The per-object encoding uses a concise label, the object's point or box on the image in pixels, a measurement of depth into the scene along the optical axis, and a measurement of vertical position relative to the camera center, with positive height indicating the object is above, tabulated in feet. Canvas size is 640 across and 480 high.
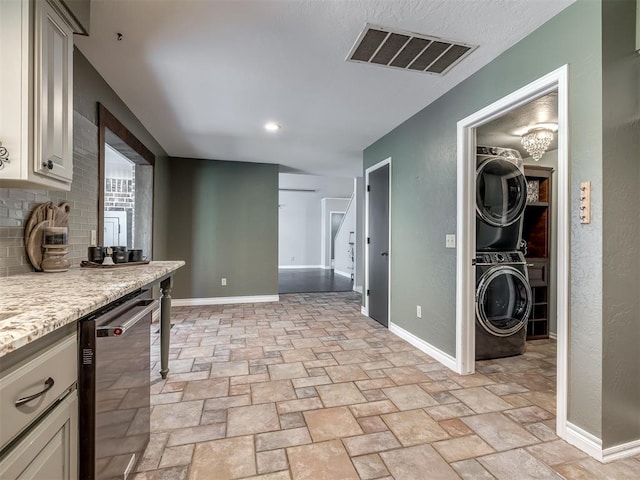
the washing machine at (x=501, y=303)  9.18 -1.80
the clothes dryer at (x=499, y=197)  9.33 +1.37
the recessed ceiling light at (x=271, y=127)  11.39 +4.18
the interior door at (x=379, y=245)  12.77 -0.13
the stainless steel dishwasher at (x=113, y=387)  3.25 -1.75
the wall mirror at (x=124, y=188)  8.37 +2.16
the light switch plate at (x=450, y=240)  8.71 +0.07
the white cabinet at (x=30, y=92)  4.17 +2.01
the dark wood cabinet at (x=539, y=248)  11.19 -0.17
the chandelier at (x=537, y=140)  9.76 +3.19
